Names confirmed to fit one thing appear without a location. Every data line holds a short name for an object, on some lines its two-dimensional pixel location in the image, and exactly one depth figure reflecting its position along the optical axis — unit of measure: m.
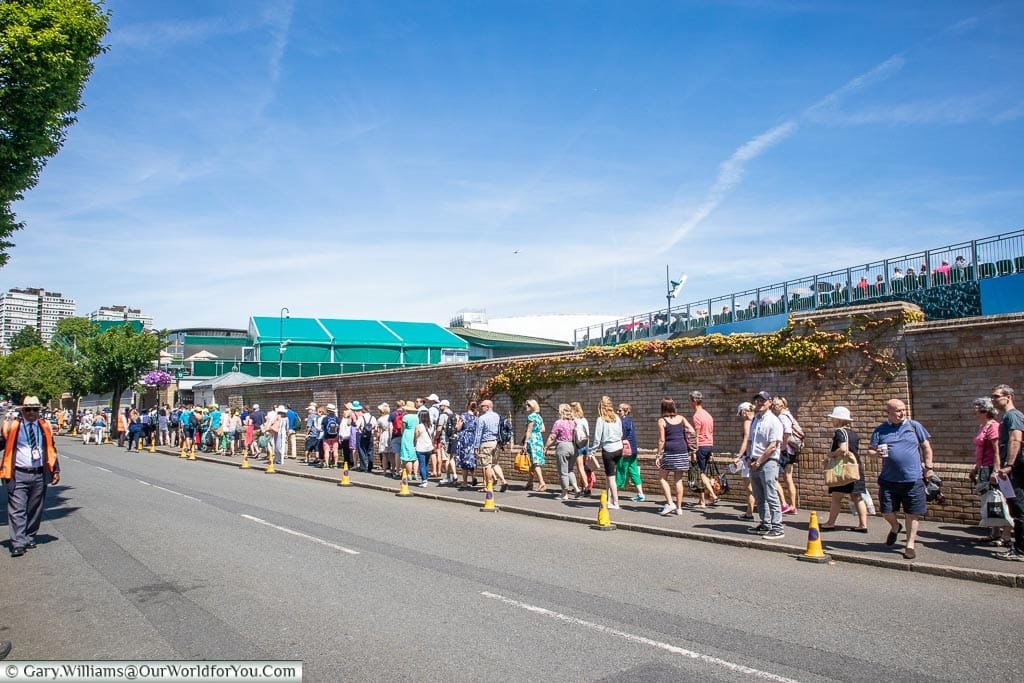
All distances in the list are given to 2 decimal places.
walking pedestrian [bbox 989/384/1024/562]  7.87
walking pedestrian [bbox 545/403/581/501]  14.09
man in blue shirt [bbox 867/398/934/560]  8.44
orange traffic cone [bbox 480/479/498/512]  13.34
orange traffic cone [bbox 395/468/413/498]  15.67
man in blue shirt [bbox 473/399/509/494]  15.03
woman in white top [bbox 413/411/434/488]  16.80
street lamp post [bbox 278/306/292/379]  42.40
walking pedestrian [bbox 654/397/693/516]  11.54
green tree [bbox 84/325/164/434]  45.19
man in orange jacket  9.10
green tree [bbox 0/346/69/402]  57.88
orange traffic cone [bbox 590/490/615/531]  11.04
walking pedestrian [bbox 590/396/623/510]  12.36
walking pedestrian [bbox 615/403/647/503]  12.95
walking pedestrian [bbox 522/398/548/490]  15.18
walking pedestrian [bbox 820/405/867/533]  9.88
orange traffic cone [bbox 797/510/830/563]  8.60
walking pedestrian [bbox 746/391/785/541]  9.66
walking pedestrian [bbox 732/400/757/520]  10.46
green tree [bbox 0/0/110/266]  10.54
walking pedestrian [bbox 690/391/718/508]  12.26
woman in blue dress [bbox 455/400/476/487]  15.85
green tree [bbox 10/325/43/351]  120.19
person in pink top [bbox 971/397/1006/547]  8.54
